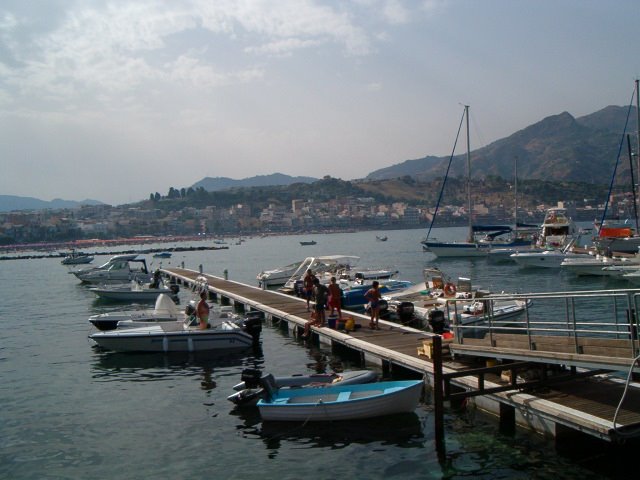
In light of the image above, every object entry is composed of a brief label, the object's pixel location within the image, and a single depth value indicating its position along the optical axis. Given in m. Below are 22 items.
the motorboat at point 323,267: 39.34
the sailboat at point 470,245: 68.75
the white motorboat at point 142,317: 24.82
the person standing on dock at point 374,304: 20.91
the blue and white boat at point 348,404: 13.60
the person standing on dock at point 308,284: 25.64
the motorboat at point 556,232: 60.88
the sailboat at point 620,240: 53.88
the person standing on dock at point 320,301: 21.89
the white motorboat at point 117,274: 49.31
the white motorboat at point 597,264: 42.41
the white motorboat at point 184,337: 21.48
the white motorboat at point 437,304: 22.72
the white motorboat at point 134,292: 40.25
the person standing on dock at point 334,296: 22.78
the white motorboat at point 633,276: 37.62
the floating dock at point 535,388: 10.75
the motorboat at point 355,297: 31.25
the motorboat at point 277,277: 45.84
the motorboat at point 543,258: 51.22
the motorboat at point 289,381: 15.07
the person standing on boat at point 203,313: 21.72
